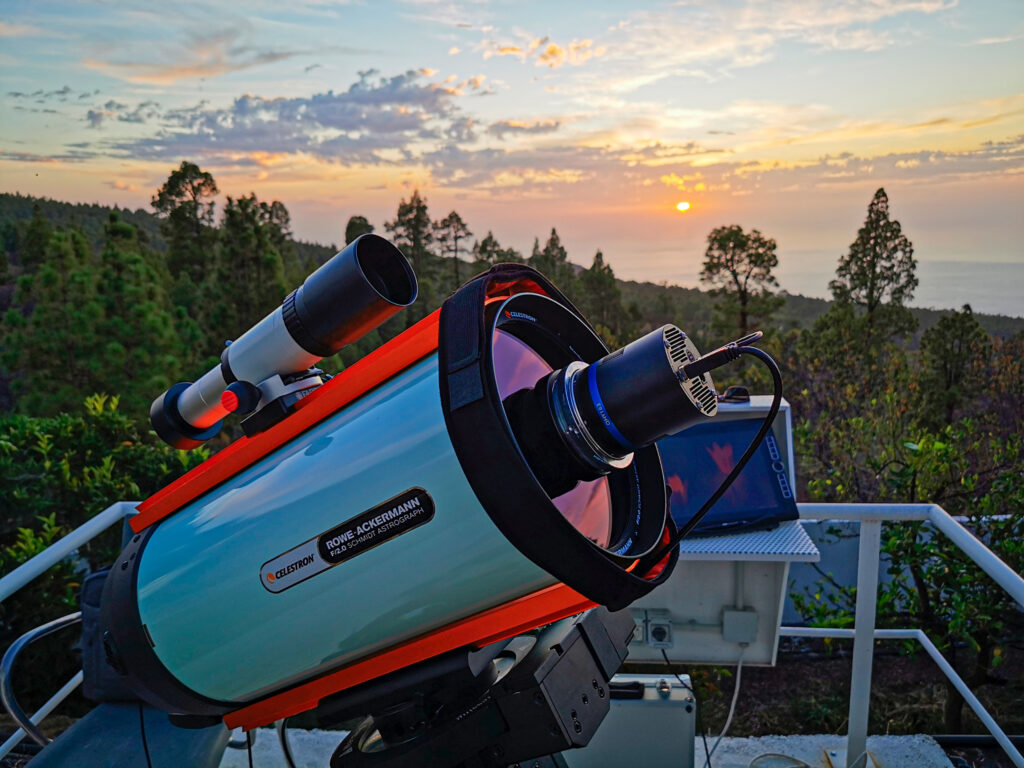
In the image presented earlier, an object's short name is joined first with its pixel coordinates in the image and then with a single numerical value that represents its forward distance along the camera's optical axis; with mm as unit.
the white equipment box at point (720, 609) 2221
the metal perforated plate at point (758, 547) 1893
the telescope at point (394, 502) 924
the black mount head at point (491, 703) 1104
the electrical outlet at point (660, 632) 2252
